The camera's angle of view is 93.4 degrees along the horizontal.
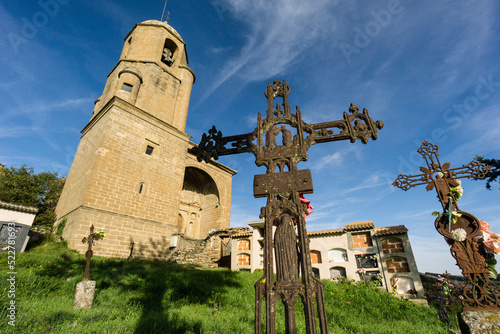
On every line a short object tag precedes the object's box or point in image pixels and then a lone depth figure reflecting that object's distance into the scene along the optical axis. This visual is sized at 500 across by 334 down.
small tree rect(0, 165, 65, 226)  15.99
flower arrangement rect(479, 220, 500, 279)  3.48
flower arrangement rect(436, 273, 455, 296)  4.79
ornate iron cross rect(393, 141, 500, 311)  3.41
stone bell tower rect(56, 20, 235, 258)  11.13
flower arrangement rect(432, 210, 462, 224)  3.97
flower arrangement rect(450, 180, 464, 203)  4.46
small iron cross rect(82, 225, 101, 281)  5.34
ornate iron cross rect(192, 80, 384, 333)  1.93
